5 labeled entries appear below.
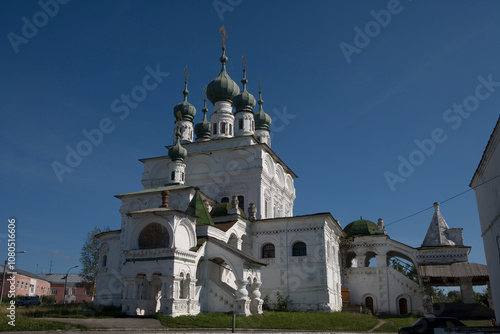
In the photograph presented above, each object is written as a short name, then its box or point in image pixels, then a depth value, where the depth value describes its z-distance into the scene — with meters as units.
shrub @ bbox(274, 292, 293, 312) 22.48
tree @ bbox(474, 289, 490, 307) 33.17
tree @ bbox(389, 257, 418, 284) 27.84
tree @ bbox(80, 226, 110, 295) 34.41
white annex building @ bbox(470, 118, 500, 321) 11.84
